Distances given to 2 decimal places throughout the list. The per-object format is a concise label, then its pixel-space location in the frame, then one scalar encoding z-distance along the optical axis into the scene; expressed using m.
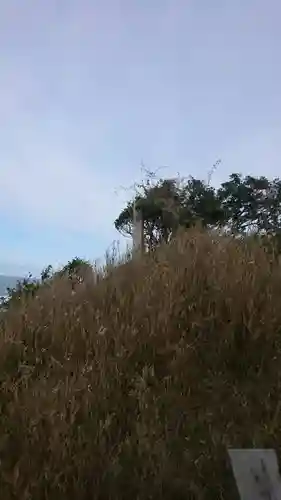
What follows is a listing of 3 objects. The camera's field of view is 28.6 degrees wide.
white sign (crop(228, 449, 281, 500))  1.83
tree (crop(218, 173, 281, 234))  8.73
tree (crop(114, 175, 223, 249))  8.01
